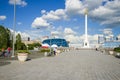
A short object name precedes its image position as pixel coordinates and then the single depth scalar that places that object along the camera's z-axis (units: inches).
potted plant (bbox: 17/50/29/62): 436.0
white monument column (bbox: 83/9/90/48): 2213.5
